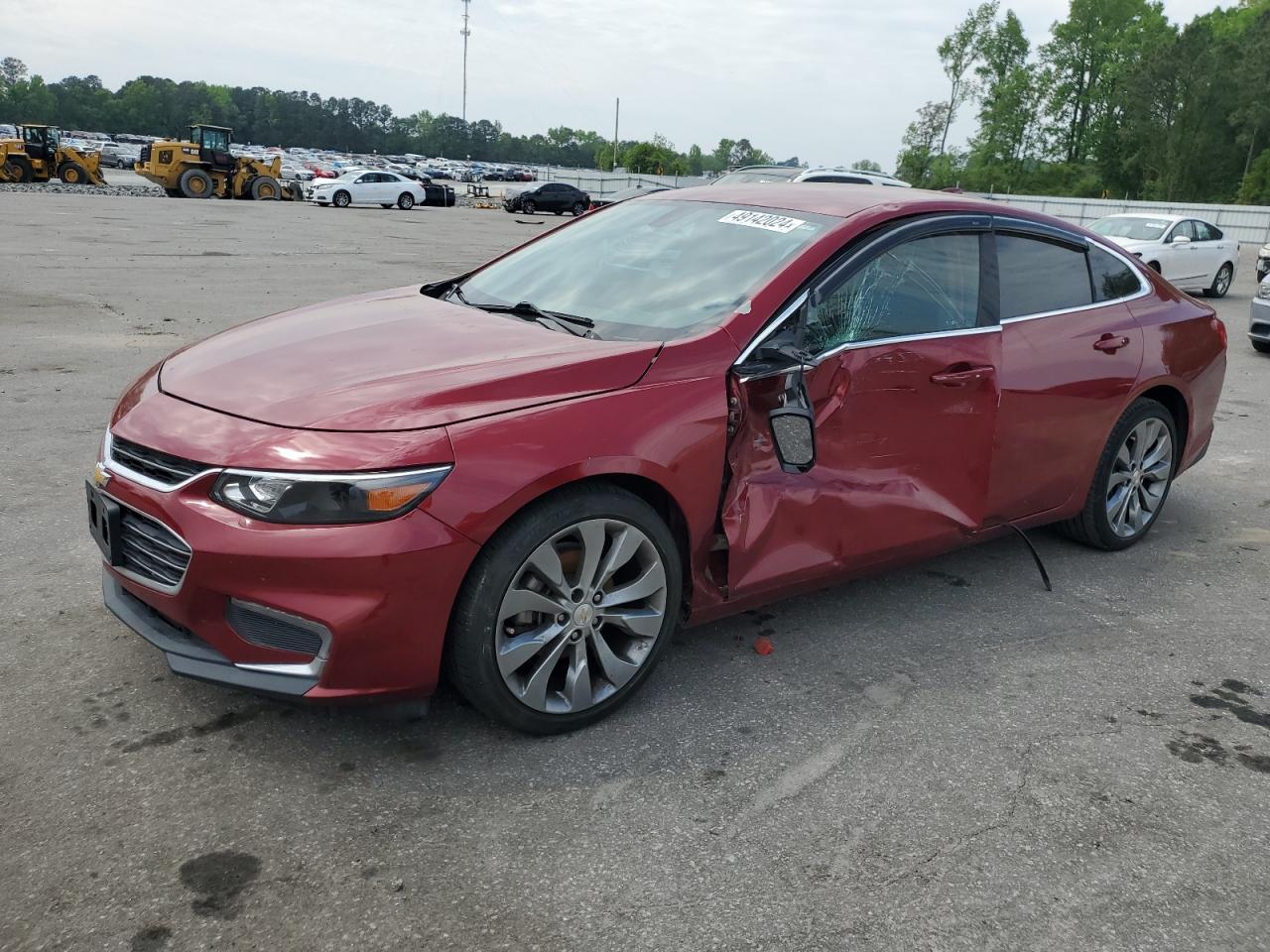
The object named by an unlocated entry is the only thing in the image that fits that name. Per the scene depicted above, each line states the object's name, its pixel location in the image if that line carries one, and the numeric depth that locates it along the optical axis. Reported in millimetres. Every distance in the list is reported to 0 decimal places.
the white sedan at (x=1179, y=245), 17125
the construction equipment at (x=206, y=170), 36812
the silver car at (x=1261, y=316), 11531
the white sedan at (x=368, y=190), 38781
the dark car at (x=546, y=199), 43500
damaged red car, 2783
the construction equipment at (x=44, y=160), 38406
